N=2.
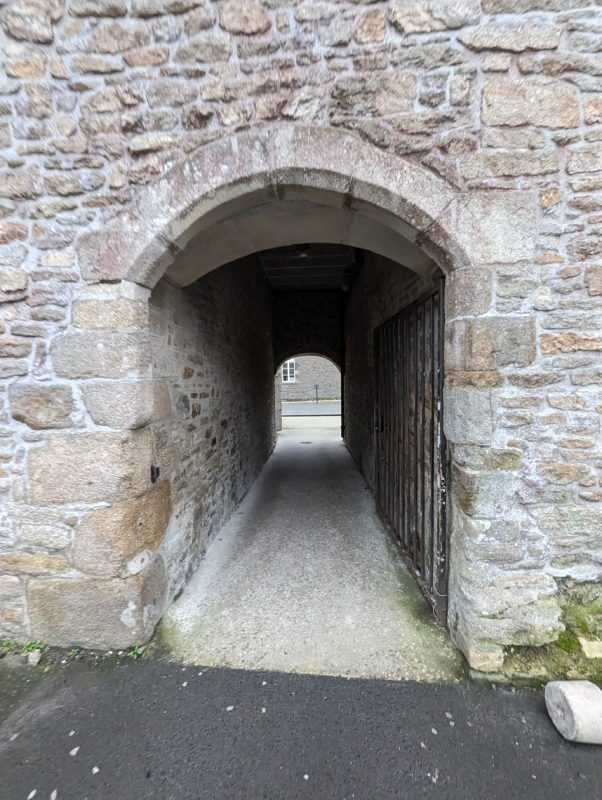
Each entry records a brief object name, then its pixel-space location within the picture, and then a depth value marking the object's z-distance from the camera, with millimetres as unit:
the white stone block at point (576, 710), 1424
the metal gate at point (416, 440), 2225
